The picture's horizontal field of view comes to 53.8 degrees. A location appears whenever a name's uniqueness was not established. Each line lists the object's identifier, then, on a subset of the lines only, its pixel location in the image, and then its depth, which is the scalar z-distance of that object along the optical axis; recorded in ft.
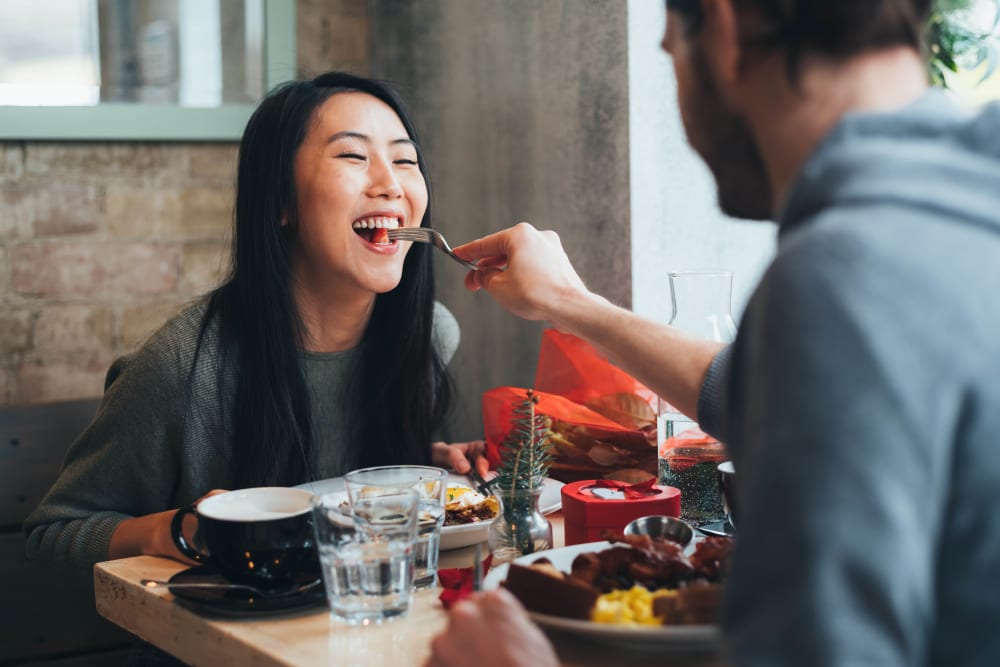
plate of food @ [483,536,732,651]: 2.63
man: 1.64
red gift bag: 4.88
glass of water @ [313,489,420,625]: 3.05
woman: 4.98
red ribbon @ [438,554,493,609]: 3.22
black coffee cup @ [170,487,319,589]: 3.25
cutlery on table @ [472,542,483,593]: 2.85
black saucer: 3.18
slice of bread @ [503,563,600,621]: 2.72
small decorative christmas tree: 3.70
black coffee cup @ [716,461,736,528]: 3.76
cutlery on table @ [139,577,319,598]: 3.24
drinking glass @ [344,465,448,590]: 3.38
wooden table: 2.77
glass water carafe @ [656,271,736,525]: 4.28
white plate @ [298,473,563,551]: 3.89
